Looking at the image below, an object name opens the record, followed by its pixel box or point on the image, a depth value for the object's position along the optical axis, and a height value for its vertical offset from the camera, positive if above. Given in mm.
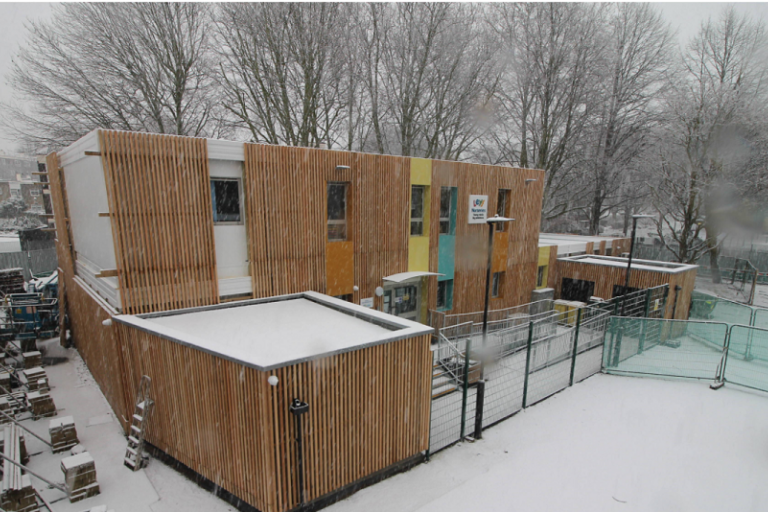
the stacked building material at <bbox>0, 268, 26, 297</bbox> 15731 -3348
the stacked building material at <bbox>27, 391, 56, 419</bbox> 8180 -4357
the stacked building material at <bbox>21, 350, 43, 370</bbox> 9969 -4143
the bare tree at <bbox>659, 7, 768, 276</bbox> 19078 +4535
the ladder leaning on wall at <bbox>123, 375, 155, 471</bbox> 6562 -3981
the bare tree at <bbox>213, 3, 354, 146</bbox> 18578 +6957
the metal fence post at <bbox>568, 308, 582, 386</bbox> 9228 -3266
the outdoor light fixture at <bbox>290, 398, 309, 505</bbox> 4957 -3052
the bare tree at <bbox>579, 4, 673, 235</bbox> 23141 +7168
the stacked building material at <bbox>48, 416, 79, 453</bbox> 7004 -4275
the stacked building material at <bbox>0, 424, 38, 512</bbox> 5035 -3874
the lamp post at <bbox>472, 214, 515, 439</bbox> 7408 -3983
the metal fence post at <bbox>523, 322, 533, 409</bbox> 8196 -3396
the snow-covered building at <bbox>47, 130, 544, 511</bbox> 5684 -1768
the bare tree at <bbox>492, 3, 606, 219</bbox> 22047 +7457
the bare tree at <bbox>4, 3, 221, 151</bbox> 17719 +6275
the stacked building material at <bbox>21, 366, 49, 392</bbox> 8930 -4192
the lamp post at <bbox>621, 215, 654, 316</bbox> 11458 -815
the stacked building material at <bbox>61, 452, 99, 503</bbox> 5738 -4165
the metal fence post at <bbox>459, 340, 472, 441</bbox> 7031 -3371
